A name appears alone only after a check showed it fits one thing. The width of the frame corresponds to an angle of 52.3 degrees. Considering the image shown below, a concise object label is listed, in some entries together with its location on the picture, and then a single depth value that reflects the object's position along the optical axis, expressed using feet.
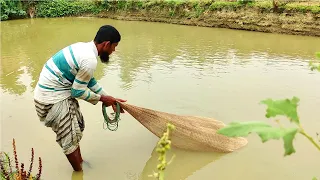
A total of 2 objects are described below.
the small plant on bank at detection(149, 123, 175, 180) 3.03
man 9.26
